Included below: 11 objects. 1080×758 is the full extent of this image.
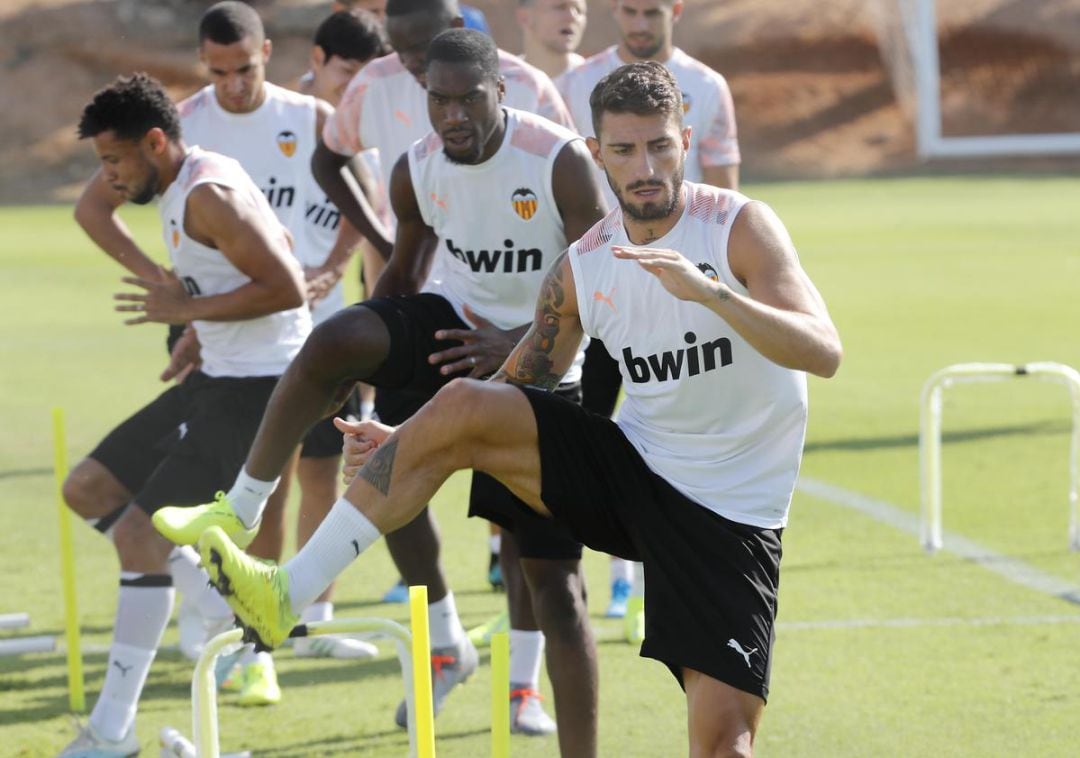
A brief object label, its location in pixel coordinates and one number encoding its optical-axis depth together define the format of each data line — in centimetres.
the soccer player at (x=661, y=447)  952
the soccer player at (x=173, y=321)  1277
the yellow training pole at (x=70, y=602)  1339
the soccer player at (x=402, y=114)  1375
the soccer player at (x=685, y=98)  1614
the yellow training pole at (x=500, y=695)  888
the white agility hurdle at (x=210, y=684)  927
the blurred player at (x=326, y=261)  1537
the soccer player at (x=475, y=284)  1135
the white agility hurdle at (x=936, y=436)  1712
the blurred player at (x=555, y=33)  1759
